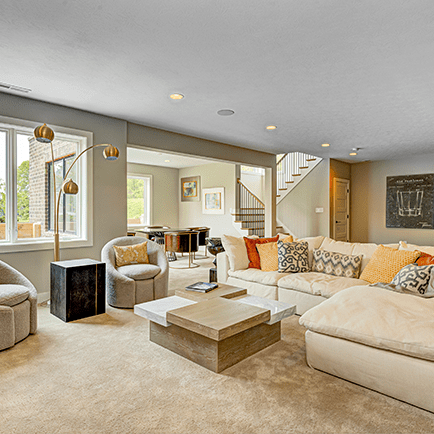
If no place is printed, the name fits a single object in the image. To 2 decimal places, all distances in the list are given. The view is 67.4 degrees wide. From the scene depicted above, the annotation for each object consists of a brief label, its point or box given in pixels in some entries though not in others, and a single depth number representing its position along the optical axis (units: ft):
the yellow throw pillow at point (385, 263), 10.64
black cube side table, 11.06
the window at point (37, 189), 12.84
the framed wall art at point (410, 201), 25.08
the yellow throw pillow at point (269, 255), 13.48
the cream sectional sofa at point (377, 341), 6.20
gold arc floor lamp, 12.62
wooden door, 27.43
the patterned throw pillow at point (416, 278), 9.13
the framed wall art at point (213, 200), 30.07
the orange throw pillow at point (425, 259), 10.08
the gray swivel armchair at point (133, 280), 12.55
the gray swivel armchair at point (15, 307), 8.72
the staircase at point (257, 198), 28.50
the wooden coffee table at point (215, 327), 7.67
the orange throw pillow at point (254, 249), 14.12
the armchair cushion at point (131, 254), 13.73
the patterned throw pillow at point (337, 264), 11.96
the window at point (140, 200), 31.01
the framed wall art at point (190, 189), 32.14
